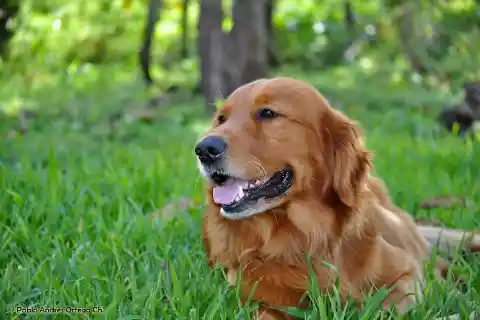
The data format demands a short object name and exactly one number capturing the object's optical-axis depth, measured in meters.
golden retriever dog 2.50
